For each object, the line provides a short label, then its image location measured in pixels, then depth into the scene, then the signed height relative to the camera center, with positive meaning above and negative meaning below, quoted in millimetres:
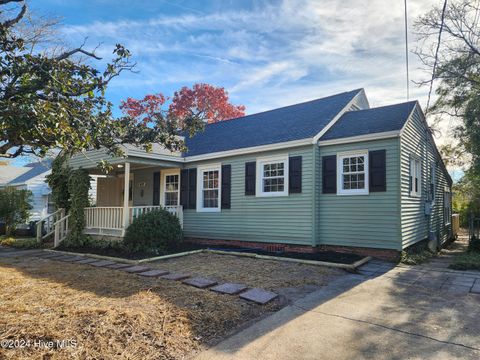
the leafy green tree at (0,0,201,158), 3795 +1408
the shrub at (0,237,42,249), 12266 -1975
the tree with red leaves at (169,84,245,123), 28766 +8366
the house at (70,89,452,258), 8781 +532
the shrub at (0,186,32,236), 15234 -628
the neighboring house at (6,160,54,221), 20109 +142
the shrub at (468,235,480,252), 11121 -1577
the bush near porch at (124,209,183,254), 9898 -1189
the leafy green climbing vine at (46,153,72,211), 12664 +451
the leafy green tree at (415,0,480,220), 11078 +4515
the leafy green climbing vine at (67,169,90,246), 11812 -237
